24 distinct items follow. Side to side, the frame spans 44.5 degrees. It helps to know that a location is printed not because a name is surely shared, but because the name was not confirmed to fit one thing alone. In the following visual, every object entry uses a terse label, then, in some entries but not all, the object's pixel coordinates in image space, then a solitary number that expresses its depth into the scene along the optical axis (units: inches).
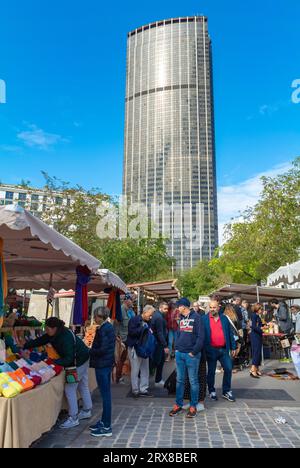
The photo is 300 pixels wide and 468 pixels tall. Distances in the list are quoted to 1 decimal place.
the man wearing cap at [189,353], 233.0
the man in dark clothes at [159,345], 335.3
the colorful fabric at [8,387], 151.5
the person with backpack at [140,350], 295.3
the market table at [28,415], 147.8
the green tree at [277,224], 868.0
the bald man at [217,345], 281.3
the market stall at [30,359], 150.4
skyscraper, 5201.8
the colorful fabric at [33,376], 176.0
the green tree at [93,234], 1131.9
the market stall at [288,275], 373.7
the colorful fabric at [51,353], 222.7
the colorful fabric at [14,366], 188.6
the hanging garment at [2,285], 168.4
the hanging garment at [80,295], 284.5
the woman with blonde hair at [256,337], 381.4
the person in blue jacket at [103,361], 197.9
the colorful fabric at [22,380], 164.7
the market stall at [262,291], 536.0
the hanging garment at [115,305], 438.3
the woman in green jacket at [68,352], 213.2
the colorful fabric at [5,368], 175.3
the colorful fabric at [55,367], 207.4
